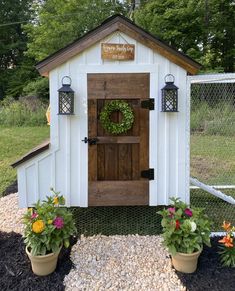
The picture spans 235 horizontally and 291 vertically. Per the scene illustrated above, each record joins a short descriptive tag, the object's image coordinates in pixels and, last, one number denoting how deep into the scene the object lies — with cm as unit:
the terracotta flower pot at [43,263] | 199
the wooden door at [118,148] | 241
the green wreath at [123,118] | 241
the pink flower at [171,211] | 214
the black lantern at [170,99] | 235
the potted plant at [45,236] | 199
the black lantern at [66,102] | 235
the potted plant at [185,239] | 200
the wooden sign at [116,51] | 236
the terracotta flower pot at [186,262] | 200
